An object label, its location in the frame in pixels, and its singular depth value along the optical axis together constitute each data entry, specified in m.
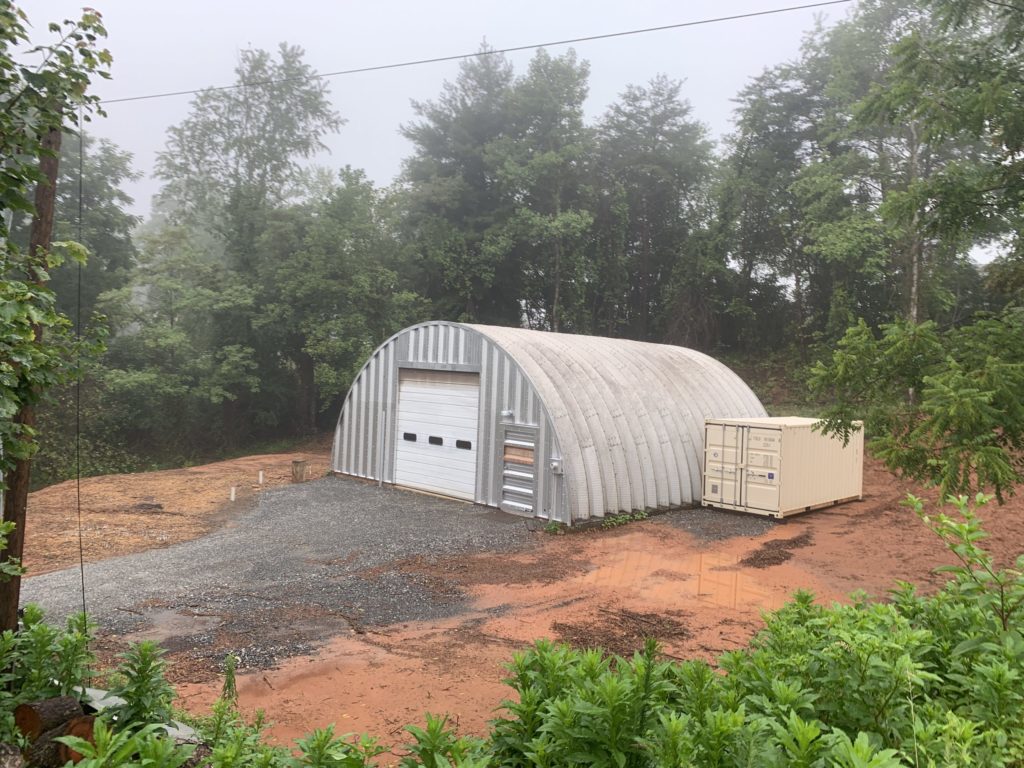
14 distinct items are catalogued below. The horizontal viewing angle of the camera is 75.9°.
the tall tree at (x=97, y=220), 25.92
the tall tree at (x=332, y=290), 26.40
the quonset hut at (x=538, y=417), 12.73
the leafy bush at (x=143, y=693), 3.48
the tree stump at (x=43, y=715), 3.34
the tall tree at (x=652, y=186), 33.25
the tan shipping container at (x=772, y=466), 12.91
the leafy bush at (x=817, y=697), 2.41
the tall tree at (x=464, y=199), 30.56
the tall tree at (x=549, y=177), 30.14
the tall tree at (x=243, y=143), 33.09
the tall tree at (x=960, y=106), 7.52
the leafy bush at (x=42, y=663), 3.60
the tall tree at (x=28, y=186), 2.95
